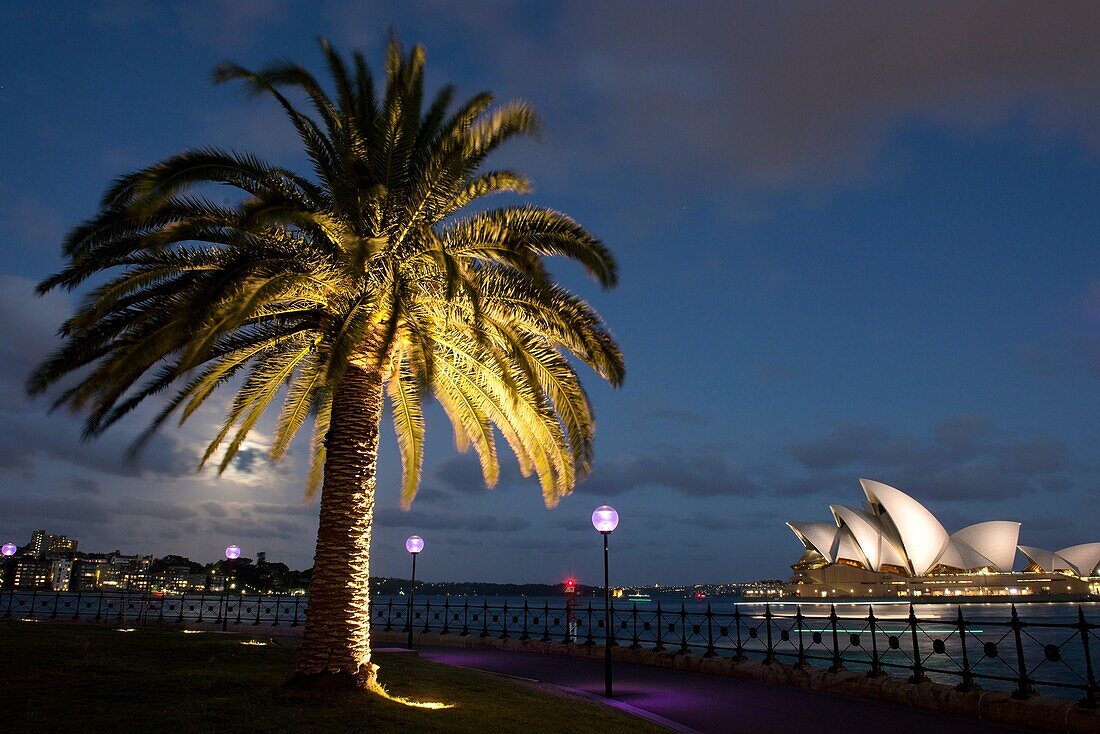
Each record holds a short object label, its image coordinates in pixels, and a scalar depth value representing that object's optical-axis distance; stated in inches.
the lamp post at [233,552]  1348.8
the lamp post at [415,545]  982.4
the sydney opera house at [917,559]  3058.6
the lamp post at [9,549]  1697.8
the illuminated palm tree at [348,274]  390.3
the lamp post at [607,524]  592.4
